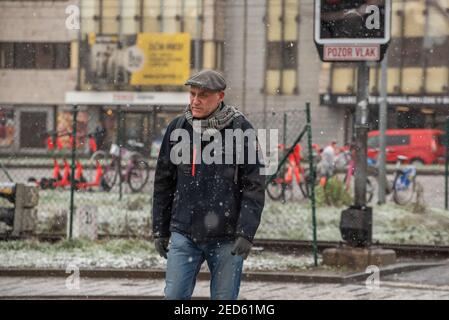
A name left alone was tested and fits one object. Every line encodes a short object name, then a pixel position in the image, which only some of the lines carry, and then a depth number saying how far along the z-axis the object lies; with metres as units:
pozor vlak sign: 11.31
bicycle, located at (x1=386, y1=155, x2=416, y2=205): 22.89
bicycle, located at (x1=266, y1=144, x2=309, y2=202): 21.00
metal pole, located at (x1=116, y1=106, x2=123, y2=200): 18.37
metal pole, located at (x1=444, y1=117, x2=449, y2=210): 20.00
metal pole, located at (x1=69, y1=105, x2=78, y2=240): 13.40
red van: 44.59
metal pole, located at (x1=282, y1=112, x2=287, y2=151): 18.59
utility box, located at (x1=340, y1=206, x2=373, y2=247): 11.67
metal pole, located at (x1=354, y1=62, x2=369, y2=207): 11.81
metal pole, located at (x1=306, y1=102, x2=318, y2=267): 11.79
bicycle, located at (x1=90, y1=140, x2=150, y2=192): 20.86
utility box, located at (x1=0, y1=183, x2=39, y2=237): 13.62
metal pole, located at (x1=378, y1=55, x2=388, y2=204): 22.37
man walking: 6.25
